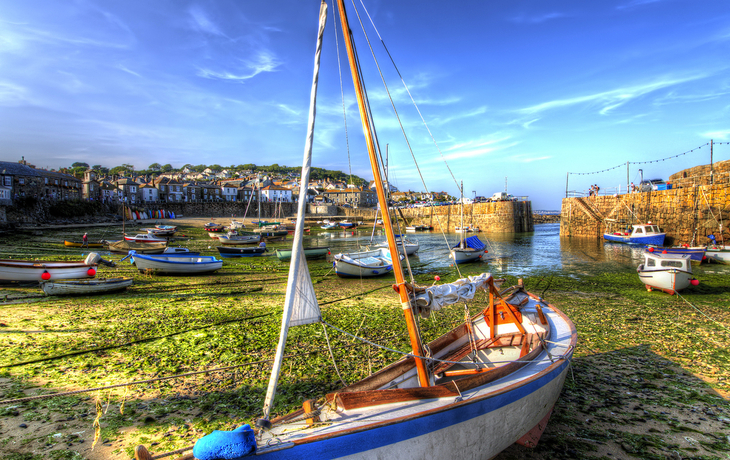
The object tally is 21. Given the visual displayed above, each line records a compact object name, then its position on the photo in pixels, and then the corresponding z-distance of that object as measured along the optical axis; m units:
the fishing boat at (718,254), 23.70
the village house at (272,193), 122.31
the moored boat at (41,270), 16.11
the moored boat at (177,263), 20.39
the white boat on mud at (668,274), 15.11
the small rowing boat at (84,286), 14.52
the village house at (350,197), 131.46
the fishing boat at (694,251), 23.35
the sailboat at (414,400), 3.35
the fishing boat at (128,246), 29.06
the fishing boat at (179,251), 24.50
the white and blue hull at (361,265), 21.12
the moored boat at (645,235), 34.16
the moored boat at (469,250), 27.36
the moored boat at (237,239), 37.43
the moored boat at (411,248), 31.22
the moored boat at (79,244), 30.03
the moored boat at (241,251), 30.19
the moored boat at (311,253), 28.23
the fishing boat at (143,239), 32.59
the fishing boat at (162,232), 42.94
